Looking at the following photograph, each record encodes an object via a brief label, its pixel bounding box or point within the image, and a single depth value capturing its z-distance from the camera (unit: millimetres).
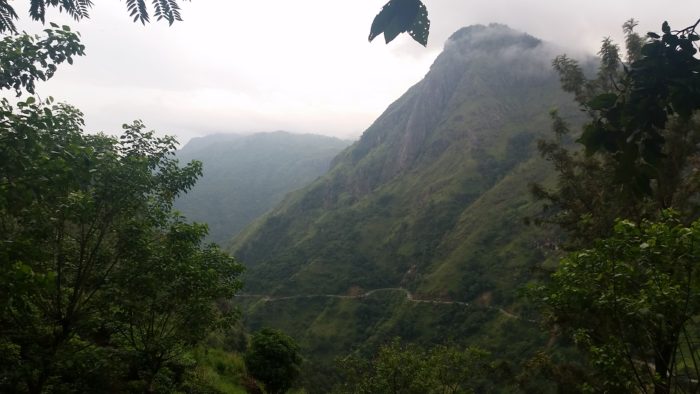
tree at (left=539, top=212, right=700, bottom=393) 6578
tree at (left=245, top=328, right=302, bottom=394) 19547
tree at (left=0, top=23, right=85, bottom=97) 6438
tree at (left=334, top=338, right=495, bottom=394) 20906
